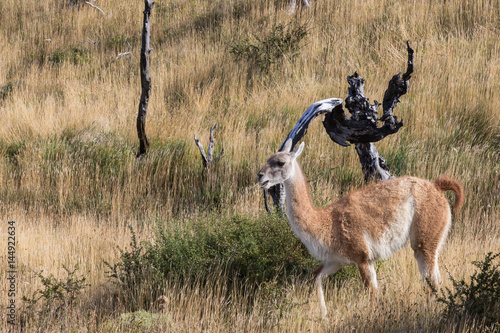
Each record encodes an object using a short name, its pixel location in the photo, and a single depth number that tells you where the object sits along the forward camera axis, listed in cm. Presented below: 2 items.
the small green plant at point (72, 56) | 2768
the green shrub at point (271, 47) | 2345
